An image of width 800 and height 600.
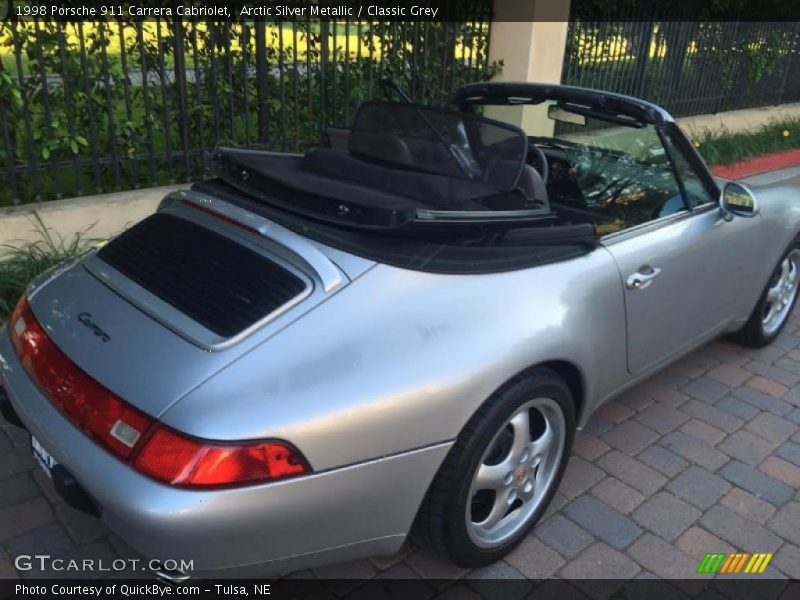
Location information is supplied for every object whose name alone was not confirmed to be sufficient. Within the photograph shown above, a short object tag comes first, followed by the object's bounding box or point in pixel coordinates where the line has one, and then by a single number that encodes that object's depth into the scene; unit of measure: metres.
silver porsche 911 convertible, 1.80
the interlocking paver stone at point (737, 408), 3.58
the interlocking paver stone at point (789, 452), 3.21
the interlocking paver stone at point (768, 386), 3.81
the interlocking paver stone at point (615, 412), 3.50
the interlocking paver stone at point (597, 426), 3.37
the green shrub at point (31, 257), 4.07
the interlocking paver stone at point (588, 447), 3.19
